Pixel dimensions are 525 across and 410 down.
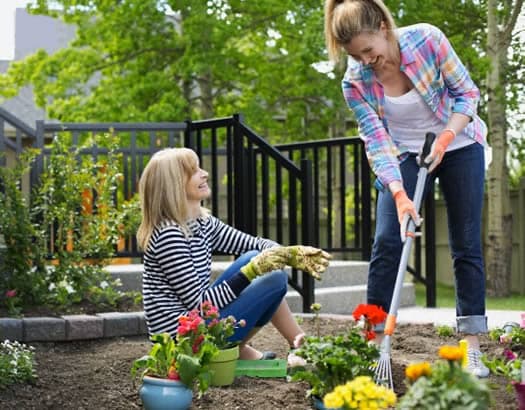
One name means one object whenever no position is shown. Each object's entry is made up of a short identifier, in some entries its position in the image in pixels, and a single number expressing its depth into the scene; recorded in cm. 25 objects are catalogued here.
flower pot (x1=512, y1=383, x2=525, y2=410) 253
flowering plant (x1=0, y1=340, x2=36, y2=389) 339
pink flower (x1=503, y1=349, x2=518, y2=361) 330
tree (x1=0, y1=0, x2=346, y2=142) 1230
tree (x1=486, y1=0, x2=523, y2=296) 1097
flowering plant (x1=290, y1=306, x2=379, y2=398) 272
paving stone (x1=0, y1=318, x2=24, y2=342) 456
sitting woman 329
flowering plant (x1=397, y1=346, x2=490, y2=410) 196
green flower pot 317
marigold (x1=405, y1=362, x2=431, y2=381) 208
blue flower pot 284
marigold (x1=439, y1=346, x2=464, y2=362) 203
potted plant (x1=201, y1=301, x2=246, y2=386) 310
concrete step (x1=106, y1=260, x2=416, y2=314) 589
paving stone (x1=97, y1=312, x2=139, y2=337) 476
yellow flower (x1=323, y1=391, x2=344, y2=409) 214
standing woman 333
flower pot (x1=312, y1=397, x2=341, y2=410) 281
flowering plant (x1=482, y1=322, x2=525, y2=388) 276
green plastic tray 345
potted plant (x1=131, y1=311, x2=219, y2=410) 286
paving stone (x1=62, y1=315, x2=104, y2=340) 466
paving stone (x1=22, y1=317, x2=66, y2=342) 461
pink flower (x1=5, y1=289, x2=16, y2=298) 479
